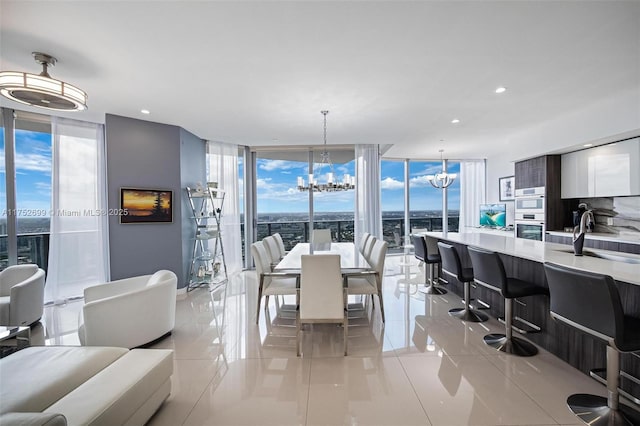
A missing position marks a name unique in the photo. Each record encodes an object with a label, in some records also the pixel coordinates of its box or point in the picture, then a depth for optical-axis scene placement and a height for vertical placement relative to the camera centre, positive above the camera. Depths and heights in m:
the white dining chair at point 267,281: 3.33 -0.93
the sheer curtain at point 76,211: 4.10 +0.01
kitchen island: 1.95 -0.71
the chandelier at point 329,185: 4.25 +0.40
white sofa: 1.41 -1.01
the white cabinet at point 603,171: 3.83 +0.58
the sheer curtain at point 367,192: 6.37 +0.42
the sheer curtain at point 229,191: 5.82 +0.44
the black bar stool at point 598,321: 1.56 -0.70
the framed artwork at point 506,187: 6.59 +0.54
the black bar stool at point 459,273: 3.24 -0.78
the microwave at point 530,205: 4.93 +0.08
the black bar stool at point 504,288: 2.50 -0.73
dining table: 3.10 -0.62
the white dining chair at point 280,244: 4.80 -0.61
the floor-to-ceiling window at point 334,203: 6.72 +0.18
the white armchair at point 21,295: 2.99 -0.97
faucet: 2.48 -0.28
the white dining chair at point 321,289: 2.70 -0.78
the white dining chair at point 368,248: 3.94 -0.57
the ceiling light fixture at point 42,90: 2.18 +1.04
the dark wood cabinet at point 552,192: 4.83 +0.30
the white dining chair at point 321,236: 5.45 -0.52
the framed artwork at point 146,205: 4.20 +0.10
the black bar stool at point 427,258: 4.33 -0.78
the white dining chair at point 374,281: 3.33 -0.92
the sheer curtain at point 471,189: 7.85 +0.58
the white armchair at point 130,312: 2.44 -0.97
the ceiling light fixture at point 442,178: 6.42 +0.76
